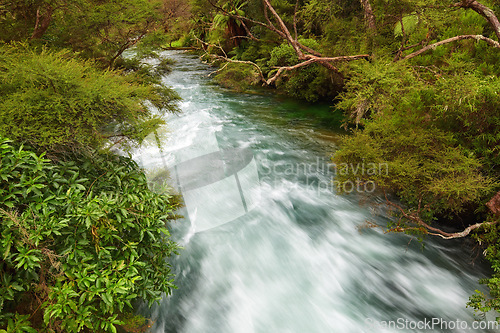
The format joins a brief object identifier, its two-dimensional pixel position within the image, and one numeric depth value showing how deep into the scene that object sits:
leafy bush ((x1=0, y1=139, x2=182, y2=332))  2.50
